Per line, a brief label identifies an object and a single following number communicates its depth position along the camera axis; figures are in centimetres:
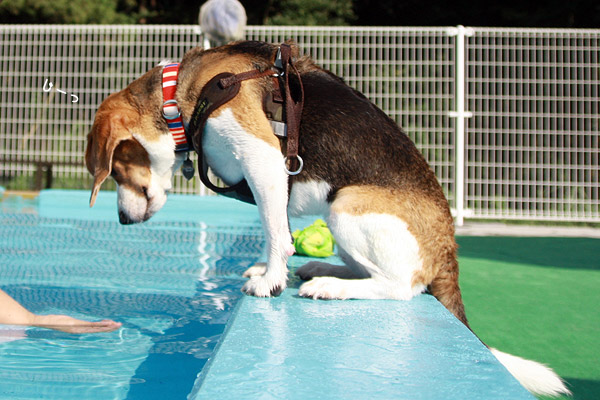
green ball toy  367
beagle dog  243
